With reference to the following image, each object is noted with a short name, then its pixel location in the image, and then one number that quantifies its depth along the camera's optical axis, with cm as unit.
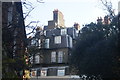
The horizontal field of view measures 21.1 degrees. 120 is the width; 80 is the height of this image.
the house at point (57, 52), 5381
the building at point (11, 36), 1408
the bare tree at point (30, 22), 1609
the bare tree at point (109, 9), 2992
